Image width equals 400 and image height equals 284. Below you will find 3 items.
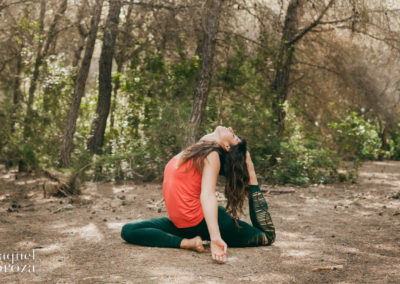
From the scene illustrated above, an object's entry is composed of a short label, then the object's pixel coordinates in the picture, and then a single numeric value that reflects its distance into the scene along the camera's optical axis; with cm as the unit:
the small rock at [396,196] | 854
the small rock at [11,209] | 726
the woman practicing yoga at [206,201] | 451
